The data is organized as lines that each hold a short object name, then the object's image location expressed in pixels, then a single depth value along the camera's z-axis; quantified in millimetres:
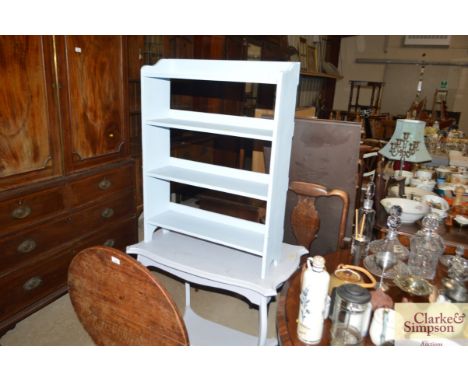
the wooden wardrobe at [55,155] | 1808
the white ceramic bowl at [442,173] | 2573
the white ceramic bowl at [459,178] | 2515
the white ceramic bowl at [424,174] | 2510
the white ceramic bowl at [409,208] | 1728
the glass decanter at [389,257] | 1264
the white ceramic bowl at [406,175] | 2424
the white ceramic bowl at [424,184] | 2293
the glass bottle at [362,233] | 1375
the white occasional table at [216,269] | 1645
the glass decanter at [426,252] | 1274
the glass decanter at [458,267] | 1162
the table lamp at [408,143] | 2229
